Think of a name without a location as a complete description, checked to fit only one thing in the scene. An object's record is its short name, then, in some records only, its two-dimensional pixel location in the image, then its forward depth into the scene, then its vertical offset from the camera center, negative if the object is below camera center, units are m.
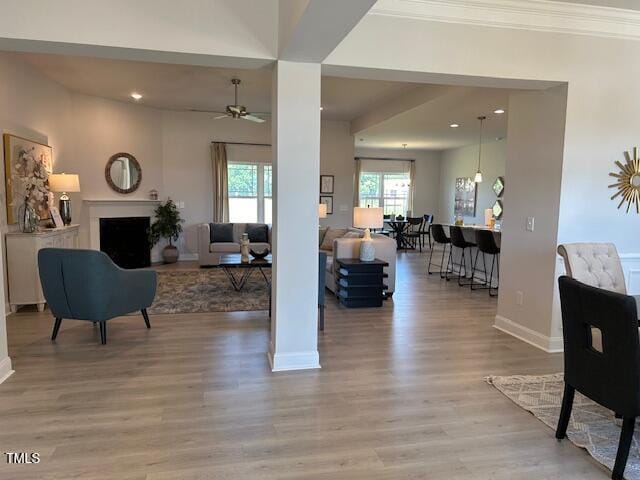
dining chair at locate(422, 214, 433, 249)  11.57 -0.63
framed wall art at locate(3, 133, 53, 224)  4.80 +0.22
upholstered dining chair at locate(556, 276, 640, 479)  1.94 -0.74
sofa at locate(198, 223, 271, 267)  7.78 -0.95
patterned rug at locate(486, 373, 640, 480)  2.29 -1.35
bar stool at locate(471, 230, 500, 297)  6.17 -0.71
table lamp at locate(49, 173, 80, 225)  5.61 +0.13
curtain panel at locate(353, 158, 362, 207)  12.23 +0.51
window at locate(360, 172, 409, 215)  12.48 +0.22
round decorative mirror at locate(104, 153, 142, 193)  7.63 +0.39
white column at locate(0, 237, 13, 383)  3.08 -1.16
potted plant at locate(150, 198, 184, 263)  8.10 -0.63
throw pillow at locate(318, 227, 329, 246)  7.15 -0.60
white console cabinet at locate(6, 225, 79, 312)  4.72 -0.86
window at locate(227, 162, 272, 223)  9.00 +0.09
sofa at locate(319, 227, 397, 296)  5.58 -0.72
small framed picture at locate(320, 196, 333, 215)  9.47 -0.10
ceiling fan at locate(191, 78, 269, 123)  5.88 +1.18
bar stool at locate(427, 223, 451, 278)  7.82 -0.68
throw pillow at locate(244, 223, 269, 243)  8.22 -0.71
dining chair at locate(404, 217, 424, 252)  11.20 -0.92
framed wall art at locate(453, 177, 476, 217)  11.23 +0.08
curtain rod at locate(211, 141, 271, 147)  8.79 +1.09
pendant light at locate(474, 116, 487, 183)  7.59 +1.30
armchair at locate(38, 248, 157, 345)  3.71 -0.81
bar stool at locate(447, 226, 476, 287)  6.89 -0.72
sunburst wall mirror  3.81 +0.21
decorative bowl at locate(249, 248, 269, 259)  5.72 -0.78
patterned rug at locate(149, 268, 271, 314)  5.09 -1.33
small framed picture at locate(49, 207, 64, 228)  5.58 -0.33
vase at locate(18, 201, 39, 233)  4.90 -0.31
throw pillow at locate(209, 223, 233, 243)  8.10 -0.70
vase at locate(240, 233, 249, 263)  5.81 -0.73
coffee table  5.50 -0.90
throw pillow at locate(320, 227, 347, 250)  6.97 -0.66
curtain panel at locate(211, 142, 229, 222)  8.66 +0.32
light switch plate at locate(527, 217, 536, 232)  3.96 -0.21
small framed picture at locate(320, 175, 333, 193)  9.38 +0.30
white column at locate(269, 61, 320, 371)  3.13 -0.13
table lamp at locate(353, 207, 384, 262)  5.18 -0.31
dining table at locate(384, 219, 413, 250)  11.14 -0.86
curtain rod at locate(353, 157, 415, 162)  12.29 +1.17
